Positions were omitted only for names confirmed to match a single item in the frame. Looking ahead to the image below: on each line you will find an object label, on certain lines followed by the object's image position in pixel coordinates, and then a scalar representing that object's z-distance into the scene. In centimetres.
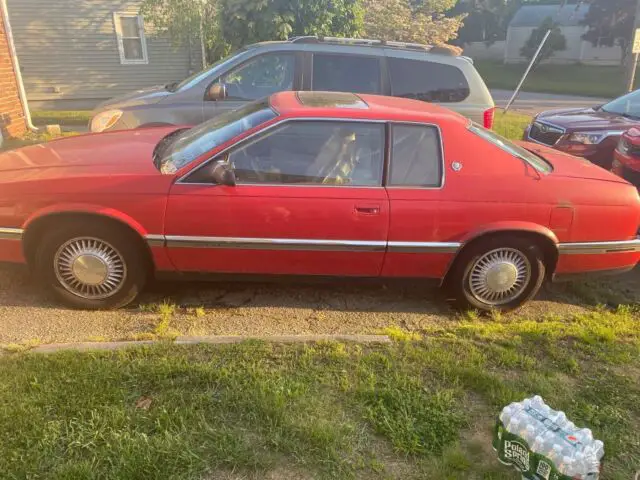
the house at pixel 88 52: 1421
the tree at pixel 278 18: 1011
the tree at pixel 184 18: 1295
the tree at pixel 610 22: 3816
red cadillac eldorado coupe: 361
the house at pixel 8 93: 965
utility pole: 1142
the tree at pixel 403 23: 1534
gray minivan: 625
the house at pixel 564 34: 4309
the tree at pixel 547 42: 4062
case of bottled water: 208
